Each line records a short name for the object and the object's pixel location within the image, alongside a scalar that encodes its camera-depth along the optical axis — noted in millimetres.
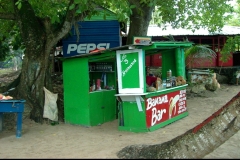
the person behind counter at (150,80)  8781
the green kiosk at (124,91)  7418
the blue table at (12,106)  7051
